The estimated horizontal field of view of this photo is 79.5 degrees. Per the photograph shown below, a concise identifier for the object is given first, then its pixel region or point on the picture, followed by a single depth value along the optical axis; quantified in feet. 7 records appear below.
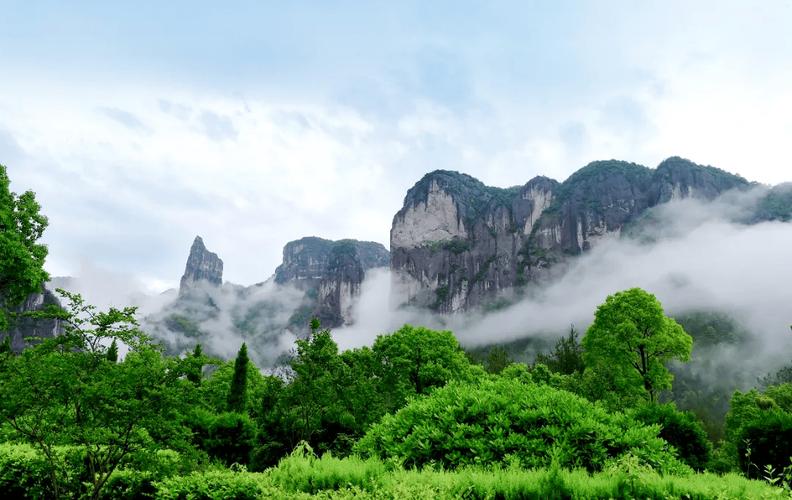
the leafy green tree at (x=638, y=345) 97.50
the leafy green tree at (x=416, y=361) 103.09
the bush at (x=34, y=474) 31.73
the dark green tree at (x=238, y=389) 118.11
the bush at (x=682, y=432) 54.80
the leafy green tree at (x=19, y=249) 63.62
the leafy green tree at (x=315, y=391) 74.74
